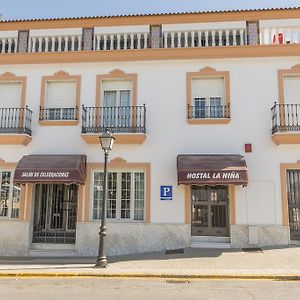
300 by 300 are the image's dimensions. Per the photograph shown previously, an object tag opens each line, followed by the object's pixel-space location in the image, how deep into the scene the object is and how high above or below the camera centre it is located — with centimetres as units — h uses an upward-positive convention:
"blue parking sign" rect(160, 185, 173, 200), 1274 +73
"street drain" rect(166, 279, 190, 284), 895 -162
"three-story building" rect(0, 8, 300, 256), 1249 +289
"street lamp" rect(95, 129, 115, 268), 1034 +3
